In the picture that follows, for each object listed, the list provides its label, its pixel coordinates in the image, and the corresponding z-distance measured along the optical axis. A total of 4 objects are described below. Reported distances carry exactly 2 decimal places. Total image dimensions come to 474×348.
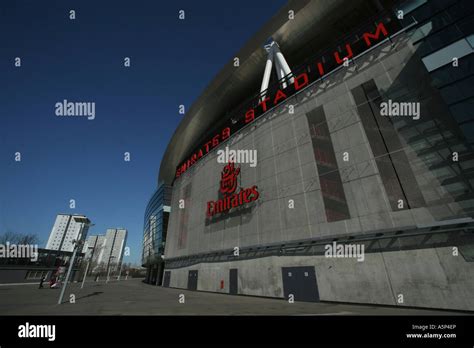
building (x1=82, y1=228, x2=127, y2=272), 128.45
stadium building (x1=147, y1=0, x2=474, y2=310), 10.86
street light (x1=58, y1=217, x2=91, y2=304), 14.89
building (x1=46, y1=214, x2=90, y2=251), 107.14
